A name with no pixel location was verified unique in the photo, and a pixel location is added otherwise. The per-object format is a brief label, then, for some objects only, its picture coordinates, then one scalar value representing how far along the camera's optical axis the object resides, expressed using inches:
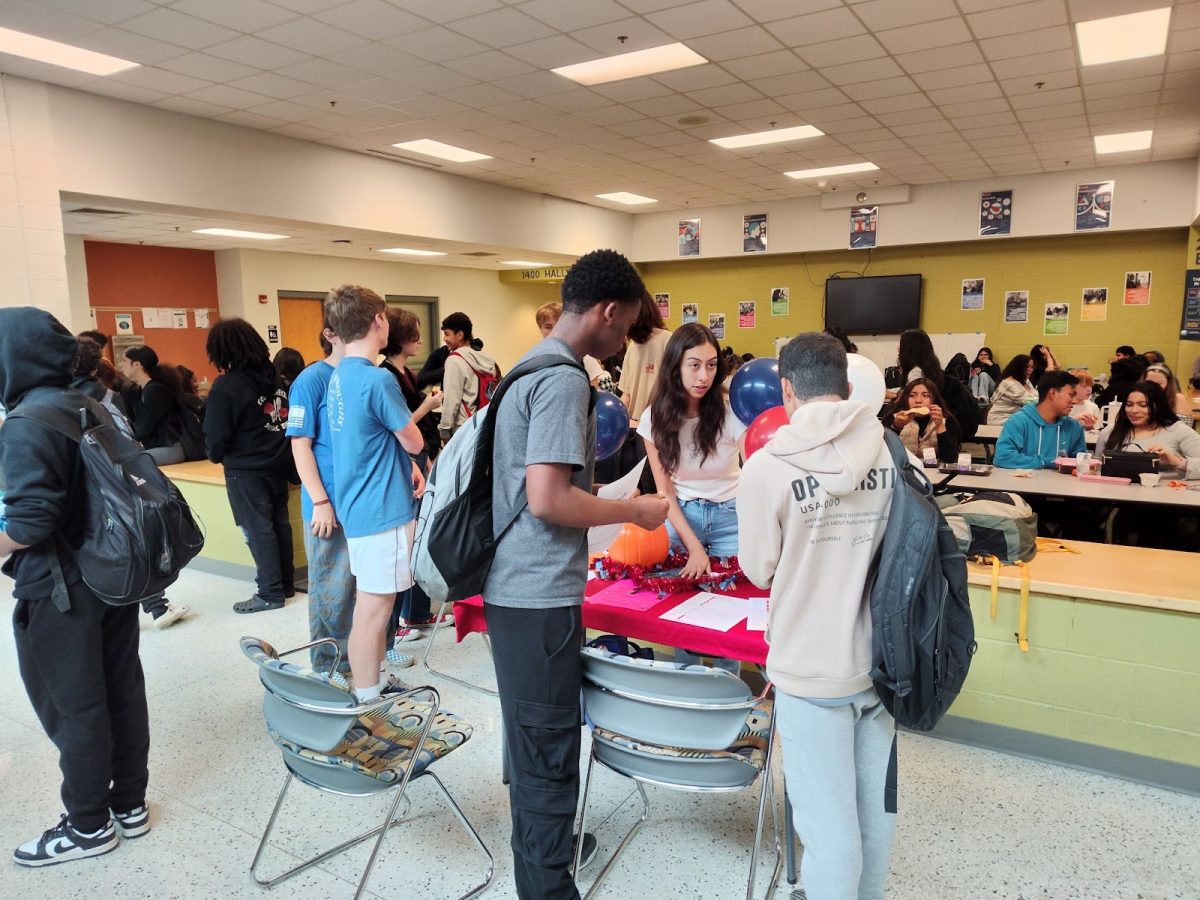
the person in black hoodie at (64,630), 78.7
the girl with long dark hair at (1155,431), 168.9
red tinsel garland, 95.6
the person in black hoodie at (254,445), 169.3
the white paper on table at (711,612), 83.1
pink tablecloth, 79.0
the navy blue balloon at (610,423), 142.9
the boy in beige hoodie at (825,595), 61.6
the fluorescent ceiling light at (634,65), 203.6
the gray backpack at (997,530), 110.1
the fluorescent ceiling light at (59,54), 181.8
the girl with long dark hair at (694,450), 107.3
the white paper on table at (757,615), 81.2
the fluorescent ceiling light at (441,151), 288.4
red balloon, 104.1
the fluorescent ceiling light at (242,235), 346.6
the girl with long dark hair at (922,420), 180.9
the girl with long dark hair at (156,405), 203.6
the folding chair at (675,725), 69.5
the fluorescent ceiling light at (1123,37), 182.4
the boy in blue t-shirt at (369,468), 108.2
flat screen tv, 420.2
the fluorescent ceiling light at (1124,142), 289.8
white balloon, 112.1
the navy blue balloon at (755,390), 120.7
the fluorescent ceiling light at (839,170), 340.8
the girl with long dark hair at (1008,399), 270.5
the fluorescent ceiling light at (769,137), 279.6
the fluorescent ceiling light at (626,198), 402.0
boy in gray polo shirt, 63.2
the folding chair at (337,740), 74.0
